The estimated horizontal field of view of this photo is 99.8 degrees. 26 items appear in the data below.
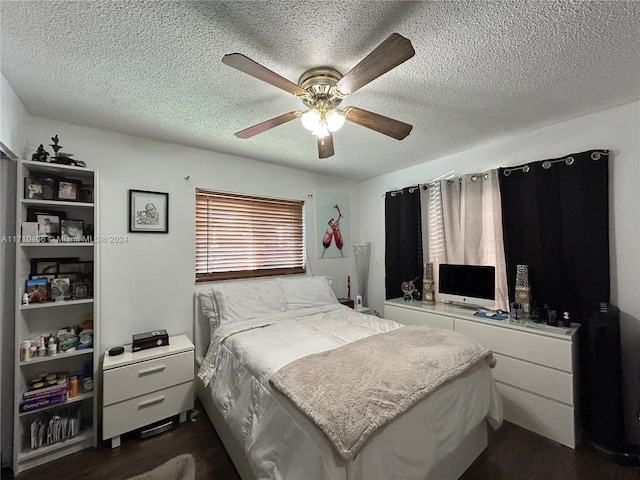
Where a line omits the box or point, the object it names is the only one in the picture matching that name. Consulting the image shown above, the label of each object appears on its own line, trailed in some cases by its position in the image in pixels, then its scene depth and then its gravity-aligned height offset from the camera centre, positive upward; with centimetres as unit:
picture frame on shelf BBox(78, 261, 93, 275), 212 -15
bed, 111 -80
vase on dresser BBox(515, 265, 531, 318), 231 -41
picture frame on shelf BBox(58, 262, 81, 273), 204 -13
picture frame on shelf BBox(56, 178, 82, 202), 193 +43
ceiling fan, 112 +79
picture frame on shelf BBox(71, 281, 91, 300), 199 -31
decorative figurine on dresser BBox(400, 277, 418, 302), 315 -52
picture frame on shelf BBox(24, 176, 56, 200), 182 +43
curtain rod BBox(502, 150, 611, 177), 202 +66
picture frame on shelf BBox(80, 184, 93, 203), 205 +43
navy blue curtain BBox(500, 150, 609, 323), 202 +12
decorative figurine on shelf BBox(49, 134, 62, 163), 189 +72
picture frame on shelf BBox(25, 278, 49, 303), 184 -27
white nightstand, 191 -104
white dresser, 191 -99
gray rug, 127 -111
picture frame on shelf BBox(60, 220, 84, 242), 196 +14
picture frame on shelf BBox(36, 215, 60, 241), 188 +17
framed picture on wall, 237 +33
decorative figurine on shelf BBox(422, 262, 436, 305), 300 -47
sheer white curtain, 259 +22
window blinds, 280 +13
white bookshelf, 175 -52
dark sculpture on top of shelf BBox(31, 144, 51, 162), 189 +66
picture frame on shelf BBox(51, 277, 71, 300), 191 -28
